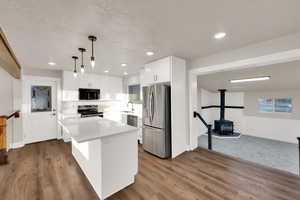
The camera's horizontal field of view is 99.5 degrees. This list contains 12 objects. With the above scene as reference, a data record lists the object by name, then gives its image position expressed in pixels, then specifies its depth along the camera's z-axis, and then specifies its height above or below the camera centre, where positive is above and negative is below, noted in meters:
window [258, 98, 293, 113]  4.54 -0.24
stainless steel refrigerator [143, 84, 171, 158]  3.02 -0.49
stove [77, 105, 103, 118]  4.78 -0.44
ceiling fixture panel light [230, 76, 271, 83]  3.56 +0.59
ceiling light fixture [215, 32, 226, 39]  2.02 +1.04
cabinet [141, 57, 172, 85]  3.06 +0.72
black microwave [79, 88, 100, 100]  4.68 +0.22
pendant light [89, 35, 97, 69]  2.04 +1.00
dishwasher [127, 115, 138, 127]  4.50 -0.77
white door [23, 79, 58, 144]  4.09 -0.36
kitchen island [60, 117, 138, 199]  1.77 -0.85
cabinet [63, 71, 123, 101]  4.40 +0.59
